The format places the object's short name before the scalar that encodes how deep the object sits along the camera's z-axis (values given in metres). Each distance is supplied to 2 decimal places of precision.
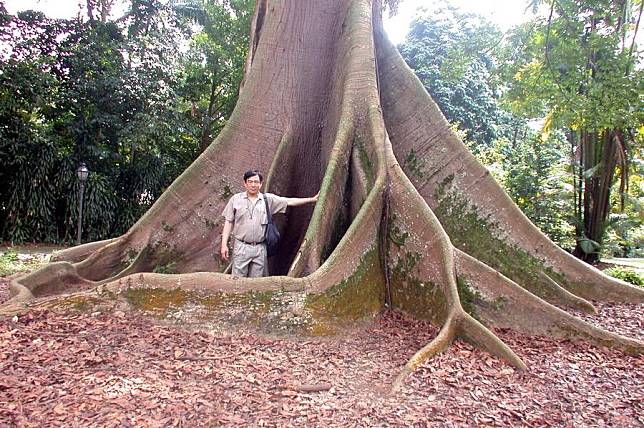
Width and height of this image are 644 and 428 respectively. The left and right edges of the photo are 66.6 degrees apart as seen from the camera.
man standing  4.75
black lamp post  13.55
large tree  4.09
